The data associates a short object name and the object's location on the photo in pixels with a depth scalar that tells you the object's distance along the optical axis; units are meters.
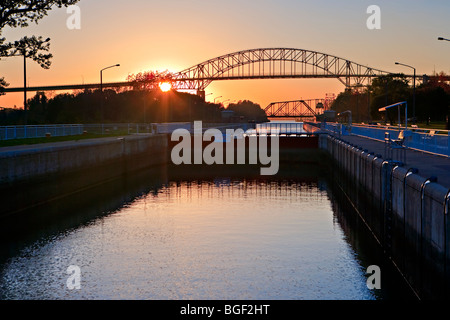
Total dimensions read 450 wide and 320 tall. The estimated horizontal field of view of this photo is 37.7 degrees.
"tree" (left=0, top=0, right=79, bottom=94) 50.69
